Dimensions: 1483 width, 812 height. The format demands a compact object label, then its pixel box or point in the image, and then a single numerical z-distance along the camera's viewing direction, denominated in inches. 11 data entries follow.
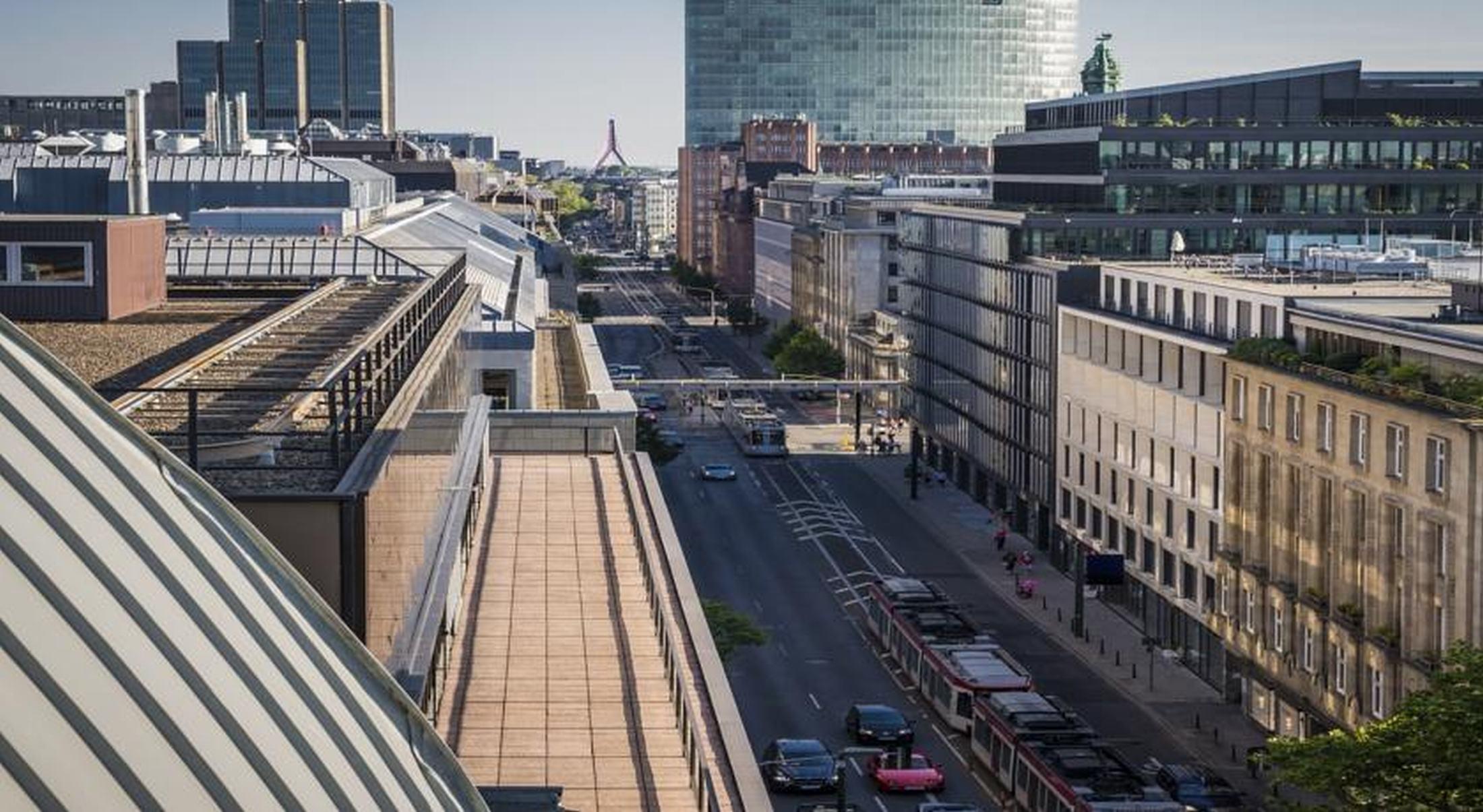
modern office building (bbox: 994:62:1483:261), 4571.9
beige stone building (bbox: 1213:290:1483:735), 2524.6
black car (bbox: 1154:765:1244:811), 2613.2
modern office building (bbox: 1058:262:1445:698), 3390.7
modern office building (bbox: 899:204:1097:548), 4527.6
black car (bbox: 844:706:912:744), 2972.4
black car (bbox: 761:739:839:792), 2723.9
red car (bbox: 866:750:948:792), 2783.0
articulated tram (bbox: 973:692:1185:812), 2450.8
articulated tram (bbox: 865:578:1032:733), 3046.3
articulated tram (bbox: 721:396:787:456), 5885.8
